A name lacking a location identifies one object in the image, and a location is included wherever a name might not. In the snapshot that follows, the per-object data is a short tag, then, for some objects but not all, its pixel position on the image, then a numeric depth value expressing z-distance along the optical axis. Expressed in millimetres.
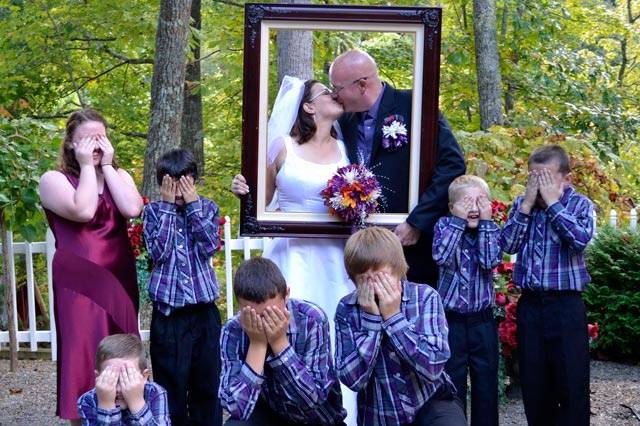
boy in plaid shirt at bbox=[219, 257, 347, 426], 3625
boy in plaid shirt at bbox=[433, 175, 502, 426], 4852
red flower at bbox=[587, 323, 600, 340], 6396
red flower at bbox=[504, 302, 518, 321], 6406
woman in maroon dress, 4820
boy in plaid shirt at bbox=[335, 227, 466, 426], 3615
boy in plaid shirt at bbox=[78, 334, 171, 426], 3789
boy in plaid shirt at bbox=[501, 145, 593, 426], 4828
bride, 5141
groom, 5133
